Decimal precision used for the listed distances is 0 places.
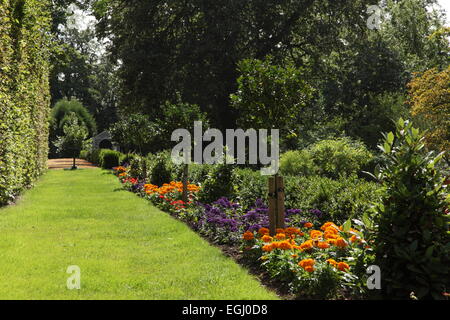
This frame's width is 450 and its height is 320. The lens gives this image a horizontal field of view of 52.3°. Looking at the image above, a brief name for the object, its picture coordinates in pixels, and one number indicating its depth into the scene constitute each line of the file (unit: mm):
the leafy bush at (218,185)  10984
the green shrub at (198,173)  13986
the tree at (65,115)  42750
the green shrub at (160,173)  16172
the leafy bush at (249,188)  10102
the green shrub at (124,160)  26662
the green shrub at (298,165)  16953
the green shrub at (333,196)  7378
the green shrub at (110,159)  29359
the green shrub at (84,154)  40562
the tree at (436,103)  17953
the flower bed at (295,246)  4801
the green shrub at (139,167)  18562
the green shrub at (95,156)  34094
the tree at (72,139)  31234
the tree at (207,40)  20172
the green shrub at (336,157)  17250
